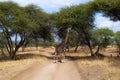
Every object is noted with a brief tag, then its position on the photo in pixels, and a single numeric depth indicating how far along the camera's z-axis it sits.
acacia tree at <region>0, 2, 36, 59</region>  39.24
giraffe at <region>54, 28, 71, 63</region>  29.92
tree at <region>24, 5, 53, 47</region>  45.72
